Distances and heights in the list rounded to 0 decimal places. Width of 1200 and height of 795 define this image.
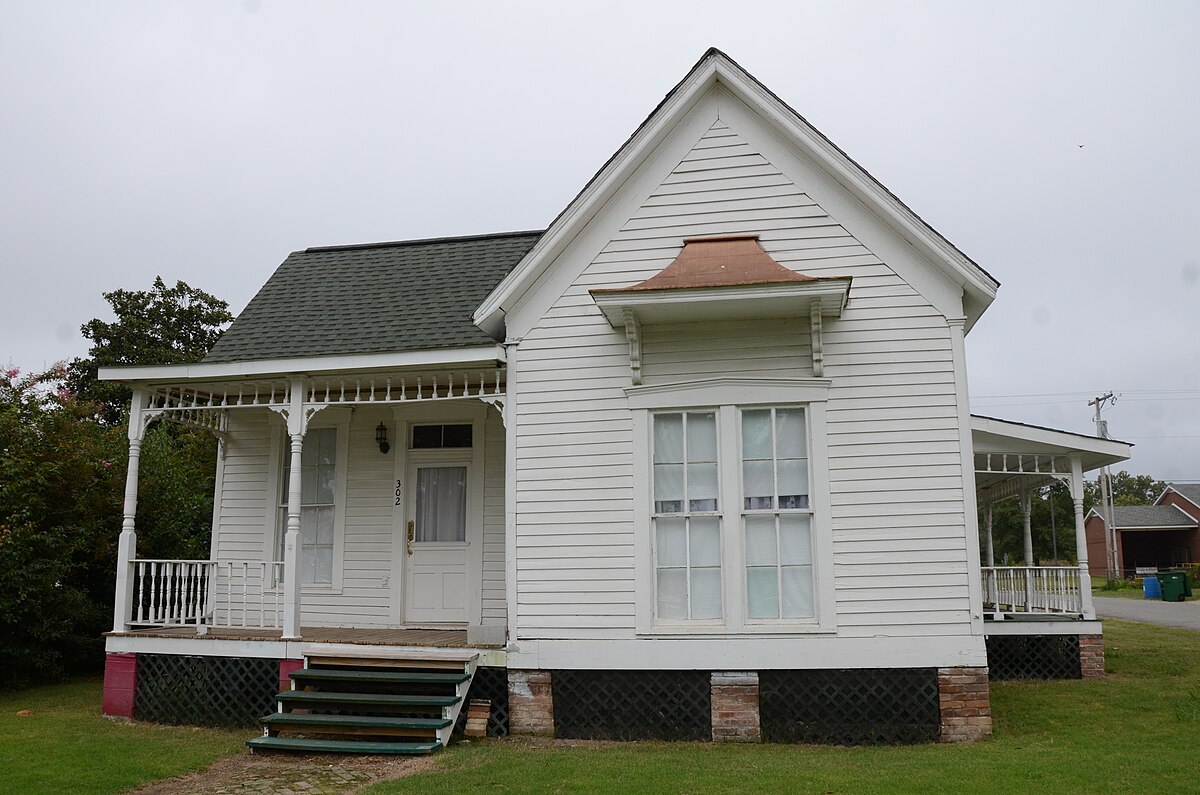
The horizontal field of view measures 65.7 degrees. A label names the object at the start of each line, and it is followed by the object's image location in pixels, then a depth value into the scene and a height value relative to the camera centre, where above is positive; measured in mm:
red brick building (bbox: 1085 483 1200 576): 52688 +1117
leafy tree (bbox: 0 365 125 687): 11828 +276
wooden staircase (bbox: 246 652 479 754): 8461 -1422
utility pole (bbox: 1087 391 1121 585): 42156 +1735
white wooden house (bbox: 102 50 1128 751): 8648 +834
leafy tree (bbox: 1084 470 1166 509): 87562 +6222
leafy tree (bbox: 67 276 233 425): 28656 +7070
